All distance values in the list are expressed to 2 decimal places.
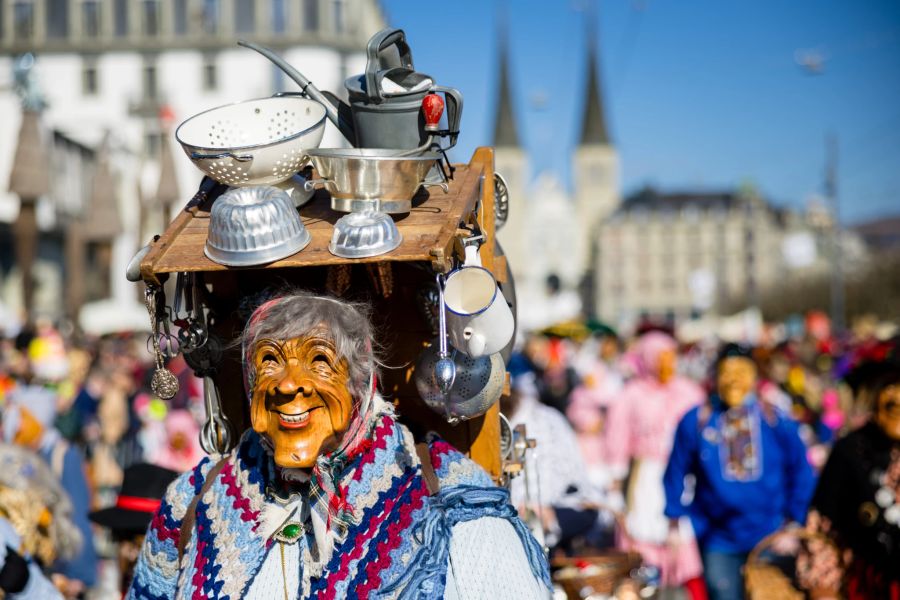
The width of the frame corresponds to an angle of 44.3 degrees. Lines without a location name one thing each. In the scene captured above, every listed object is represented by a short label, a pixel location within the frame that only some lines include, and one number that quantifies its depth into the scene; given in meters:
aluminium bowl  2.94
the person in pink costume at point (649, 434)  8.36
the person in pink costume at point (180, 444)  7.64
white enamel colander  3.02
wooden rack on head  2.91
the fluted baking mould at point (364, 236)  2.71
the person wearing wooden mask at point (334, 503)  2.76
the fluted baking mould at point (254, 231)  2.74
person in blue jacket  6.14
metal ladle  2.90
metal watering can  3.14
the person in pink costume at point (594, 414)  9.73
